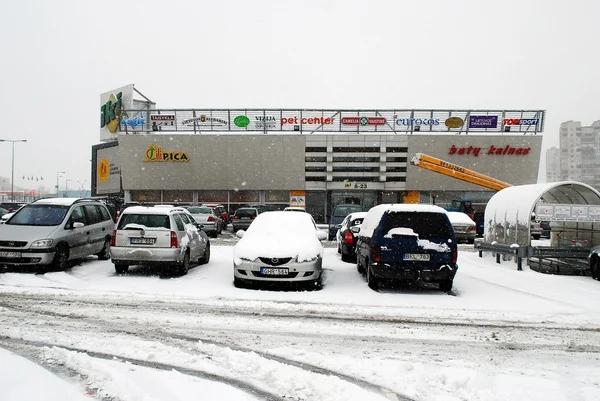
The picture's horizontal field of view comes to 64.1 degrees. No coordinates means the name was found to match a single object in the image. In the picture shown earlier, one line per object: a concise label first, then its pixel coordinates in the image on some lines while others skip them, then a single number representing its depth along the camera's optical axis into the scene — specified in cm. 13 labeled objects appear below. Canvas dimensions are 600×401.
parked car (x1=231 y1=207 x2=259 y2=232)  2803
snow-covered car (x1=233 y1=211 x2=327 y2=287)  955
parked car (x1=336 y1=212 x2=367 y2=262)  1489
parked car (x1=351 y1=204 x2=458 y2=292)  952
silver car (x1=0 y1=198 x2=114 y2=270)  1074
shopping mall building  4466
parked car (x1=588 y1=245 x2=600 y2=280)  1195
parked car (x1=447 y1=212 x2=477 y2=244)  2412
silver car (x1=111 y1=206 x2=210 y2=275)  1085
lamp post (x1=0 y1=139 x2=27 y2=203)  6491
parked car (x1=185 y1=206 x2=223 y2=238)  2547
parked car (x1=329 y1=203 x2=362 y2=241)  2312
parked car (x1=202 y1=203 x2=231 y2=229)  3168
